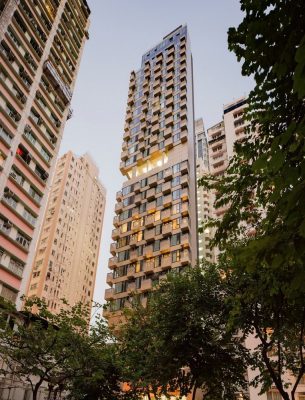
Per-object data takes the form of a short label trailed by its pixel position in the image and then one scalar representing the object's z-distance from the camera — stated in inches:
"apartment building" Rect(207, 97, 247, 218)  2896.2
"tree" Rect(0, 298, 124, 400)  819.4
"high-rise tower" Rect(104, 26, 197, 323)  2012.8
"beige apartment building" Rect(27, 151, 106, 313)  3676.2
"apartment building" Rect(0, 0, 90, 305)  1355.8
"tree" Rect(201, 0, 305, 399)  161.0
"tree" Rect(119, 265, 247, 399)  821.2
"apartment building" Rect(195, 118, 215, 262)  4524.6
